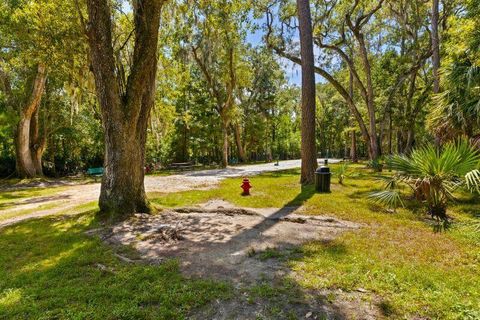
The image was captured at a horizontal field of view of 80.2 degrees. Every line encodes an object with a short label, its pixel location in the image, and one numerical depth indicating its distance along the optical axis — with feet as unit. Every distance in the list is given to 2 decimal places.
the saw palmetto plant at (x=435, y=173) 15.51
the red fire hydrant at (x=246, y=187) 31.81
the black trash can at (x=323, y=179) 31.55
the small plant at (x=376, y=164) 50.26
